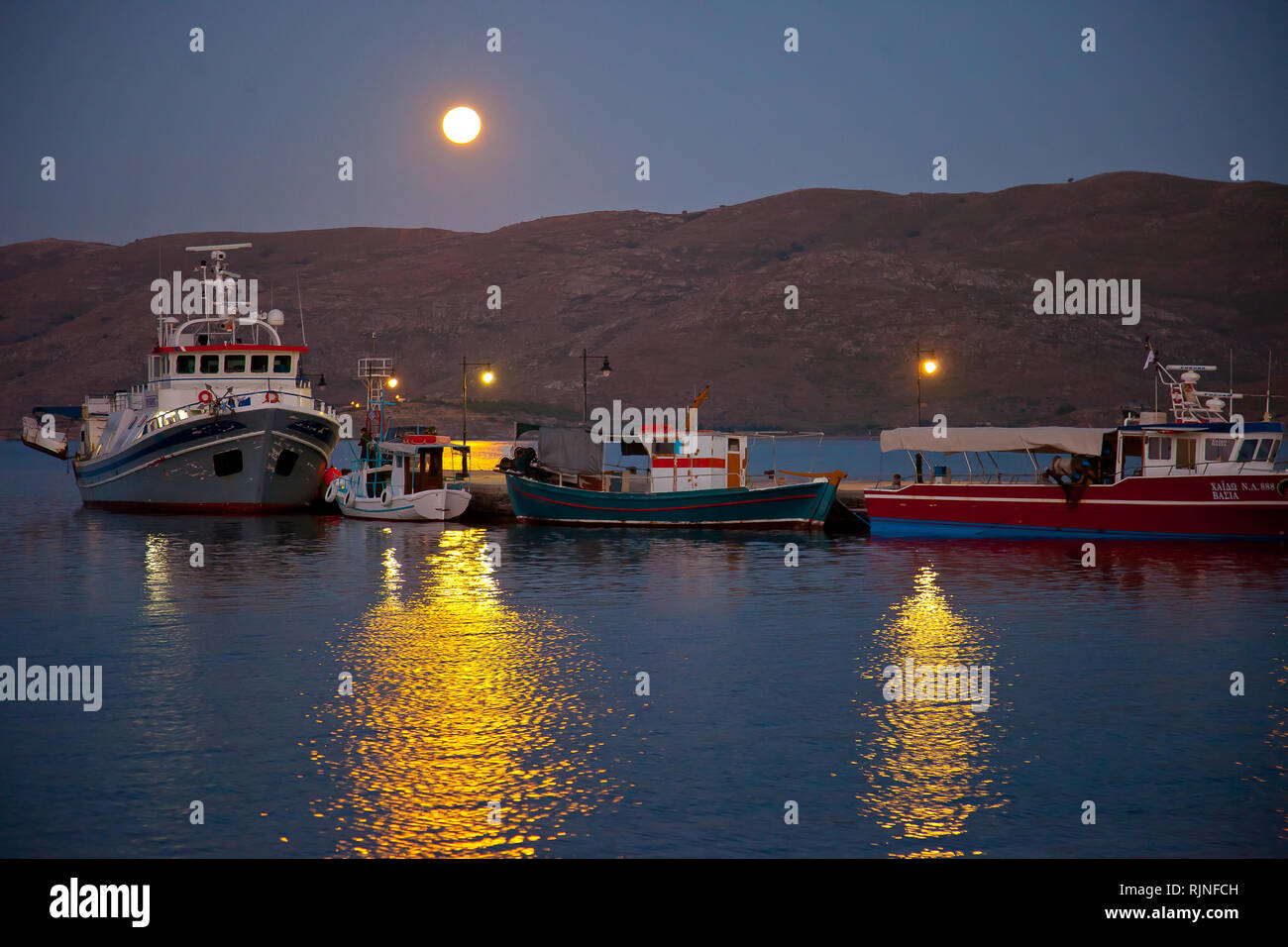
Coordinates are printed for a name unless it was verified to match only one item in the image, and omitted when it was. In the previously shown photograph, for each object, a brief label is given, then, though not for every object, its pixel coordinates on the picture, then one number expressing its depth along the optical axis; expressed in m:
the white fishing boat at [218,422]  59.00
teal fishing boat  53.47
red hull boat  46.44
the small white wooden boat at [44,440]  84.12
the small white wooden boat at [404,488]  61.12
